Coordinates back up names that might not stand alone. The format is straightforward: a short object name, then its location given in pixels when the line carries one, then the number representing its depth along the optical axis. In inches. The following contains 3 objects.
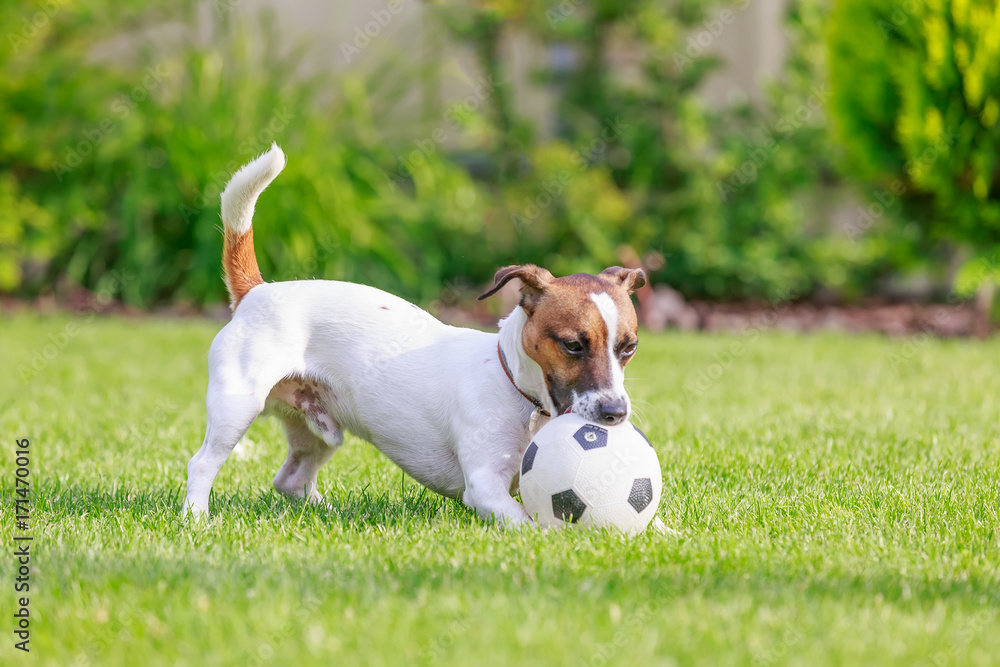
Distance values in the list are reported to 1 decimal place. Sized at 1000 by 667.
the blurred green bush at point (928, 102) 618.8
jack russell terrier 267.4
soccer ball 257.3
